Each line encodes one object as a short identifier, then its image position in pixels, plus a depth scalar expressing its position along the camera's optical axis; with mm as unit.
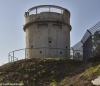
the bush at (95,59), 18108
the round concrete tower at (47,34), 20922
